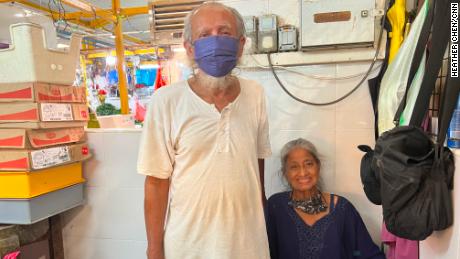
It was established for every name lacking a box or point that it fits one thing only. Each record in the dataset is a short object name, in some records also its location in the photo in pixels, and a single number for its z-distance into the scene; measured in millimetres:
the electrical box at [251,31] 1699
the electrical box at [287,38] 1653
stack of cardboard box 1478
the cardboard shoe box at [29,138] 1478
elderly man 1060
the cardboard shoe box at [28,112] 1491
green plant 3390
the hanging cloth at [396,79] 1110
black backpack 831
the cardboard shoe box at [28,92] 1486
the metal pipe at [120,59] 2462
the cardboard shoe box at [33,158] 1476
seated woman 1535
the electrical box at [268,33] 1670
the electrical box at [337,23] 1529
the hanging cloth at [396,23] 1439
